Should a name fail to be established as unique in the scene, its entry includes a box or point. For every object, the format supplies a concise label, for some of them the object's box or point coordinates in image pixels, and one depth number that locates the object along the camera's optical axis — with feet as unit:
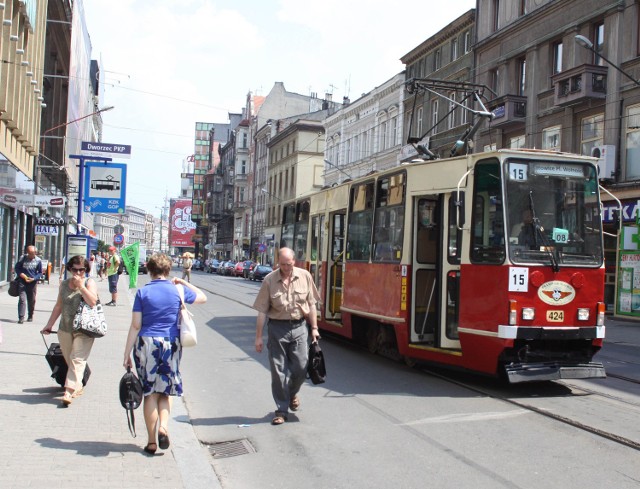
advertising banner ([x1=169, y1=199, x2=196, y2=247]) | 411.95
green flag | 88.79
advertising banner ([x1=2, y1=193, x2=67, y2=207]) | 82.36
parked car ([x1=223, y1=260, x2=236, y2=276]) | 218.52
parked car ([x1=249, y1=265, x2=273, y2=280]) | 171.22
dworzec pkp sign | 73.31
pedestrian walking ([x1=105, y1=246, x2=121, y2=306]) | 73.00
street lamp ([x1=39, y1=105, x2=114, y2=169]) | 124.93
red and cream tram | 29.78
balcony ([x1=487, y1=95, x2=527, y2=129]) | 101.50
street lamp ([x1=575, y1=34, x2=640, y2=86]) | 67.21
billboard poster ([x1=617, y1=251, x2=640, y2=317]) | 82.17
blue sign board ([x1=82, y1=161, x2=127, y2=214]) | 78.28
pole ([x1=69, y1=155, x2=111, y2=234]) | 73.26
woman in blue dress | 19.75
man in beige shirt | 24.59
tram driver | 29.94
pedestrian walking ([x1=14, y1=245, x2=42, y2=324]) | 49.75
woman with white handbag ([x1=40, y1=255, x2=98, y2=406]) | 25.94
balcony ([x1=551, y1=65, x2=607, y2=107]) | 85.24
